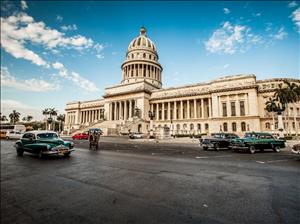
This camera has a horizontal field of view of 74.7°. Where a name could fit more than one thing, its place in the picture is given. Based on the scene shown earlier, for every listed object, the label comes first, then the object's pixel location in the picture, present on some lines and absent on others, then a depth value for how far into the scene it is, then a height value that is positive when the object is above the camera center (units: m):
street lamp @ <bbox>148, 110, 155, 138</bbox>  40.25 +1.92
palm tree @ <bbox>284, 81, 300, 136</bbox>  43.03 +8.57
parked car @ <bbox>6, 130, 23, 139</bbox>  37.49 -0.37
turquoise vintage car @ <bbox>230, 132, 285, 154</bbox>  16.70 -0.87
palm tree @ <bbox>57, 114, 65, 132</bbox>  109.28 +7.91
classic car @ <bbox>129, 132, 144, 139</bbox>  41.97 -0.81
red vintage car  41.12 -0.80
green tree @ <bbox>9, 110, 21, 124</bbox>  113.25 +9.33
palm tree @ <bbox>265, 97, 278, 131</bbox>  43.67 +5.69
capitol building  51.97 +9.15
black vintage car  19.20 -0.85
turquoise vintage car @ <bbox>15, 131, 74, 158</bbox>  11.95 -0.77
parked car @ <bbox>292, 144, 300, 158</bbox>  12.81 -1.07
